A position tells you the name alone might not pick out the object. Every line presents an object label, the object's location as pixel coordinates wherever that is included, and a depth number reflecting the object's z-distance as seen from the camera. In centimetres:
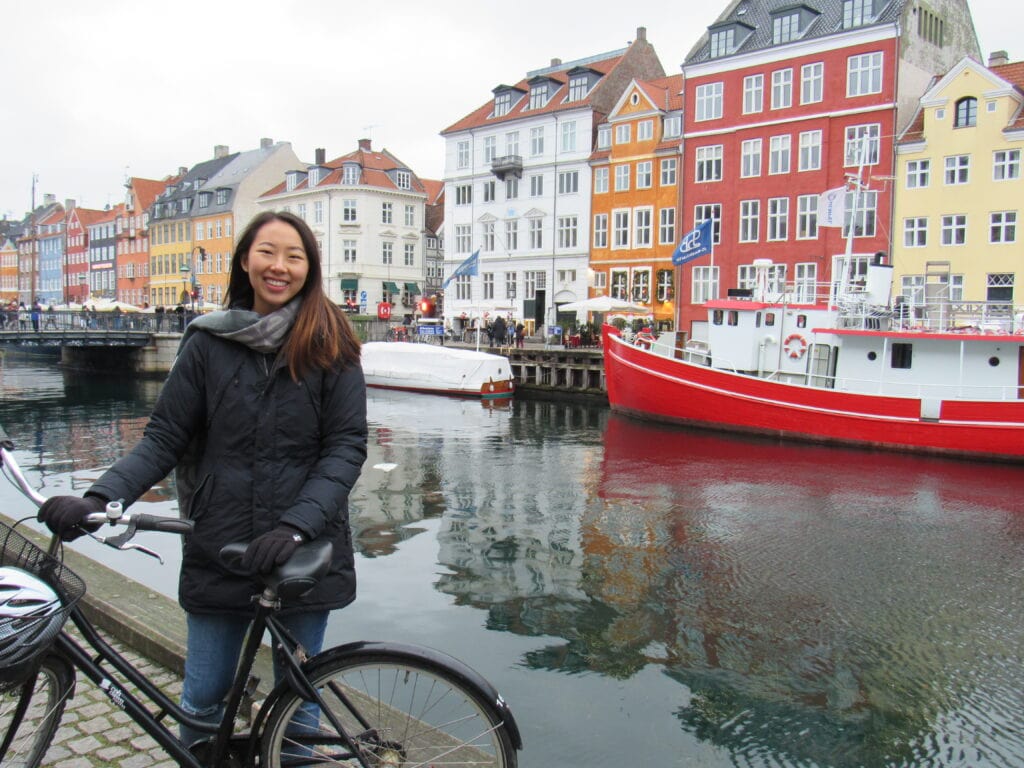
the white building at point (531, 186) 4559
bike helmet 256
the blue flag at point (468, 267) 3859
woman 299
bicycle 270
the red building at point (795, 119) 3422
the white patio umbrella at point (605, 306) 3612
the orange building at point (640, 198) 4141
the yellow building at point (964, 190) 3131
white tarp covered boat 3425
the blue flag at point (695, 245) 2669
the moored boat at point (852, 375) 2105
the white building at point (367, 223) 5991
